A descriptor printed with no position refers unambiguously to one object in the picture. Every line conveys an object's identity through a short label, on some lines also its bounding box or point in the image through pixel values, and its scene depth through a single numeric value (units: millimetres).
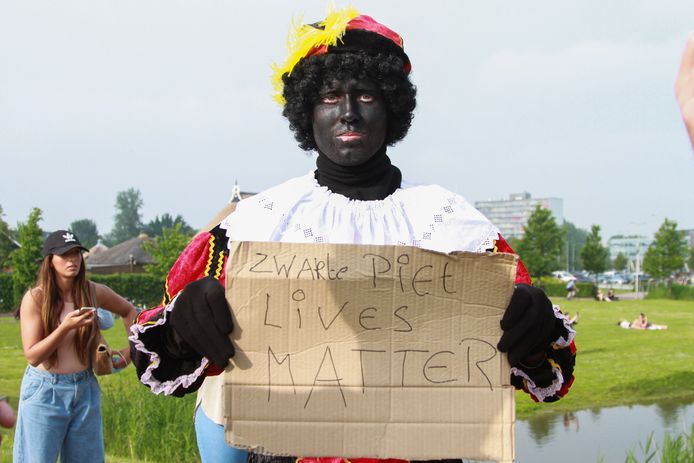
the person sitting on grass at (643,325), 17153
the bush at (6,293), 26969
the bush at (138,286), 29547
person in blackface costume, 1818
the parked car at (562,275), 45738
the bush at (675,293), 33031
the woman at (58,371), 4062
